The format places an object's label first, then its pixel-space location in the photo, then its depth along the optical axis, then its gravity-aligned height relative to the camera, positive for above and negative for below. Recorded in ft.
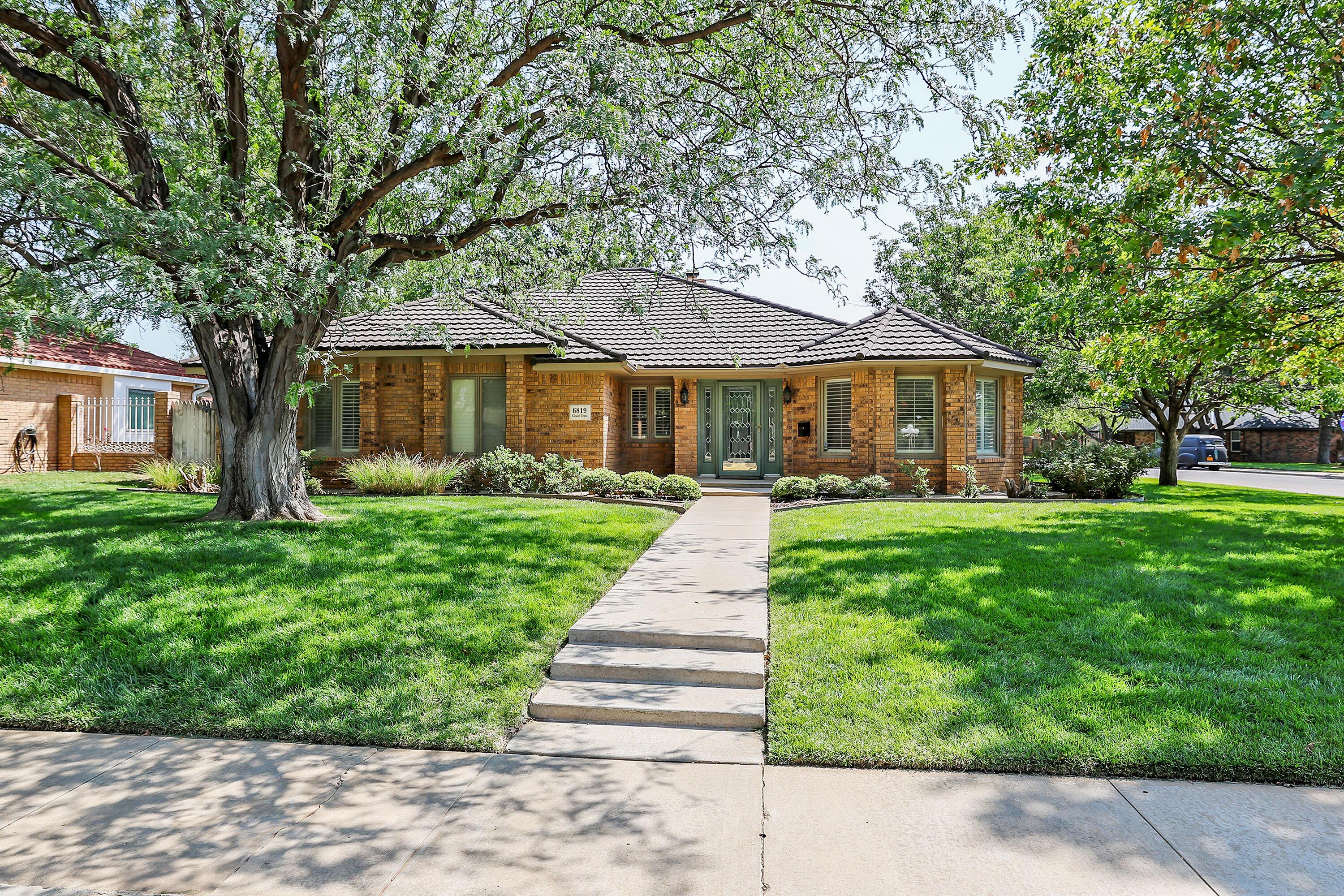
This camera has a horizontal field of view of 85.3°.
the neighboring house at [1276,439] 153.17 +2.22
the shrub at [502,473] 47.70 -1.44
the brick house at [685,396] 51.85 +4.14
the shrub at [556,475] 47.39 -1.61
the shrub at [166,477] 46.39 -1.60
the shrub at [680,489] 47.10 -2.48
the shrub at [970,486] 48.65 -2.45
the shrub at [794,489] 47.06 -2.54
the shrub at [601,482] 47.42 -2.09
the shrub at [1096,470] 49.26 -1.39
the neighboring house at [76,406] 58.49 +3.92
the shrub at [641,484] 47.34 -2.22
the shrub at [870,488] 47.44 -2.47
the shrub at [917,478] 48.29 -1.92
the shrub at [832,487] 47.03 -2.35
